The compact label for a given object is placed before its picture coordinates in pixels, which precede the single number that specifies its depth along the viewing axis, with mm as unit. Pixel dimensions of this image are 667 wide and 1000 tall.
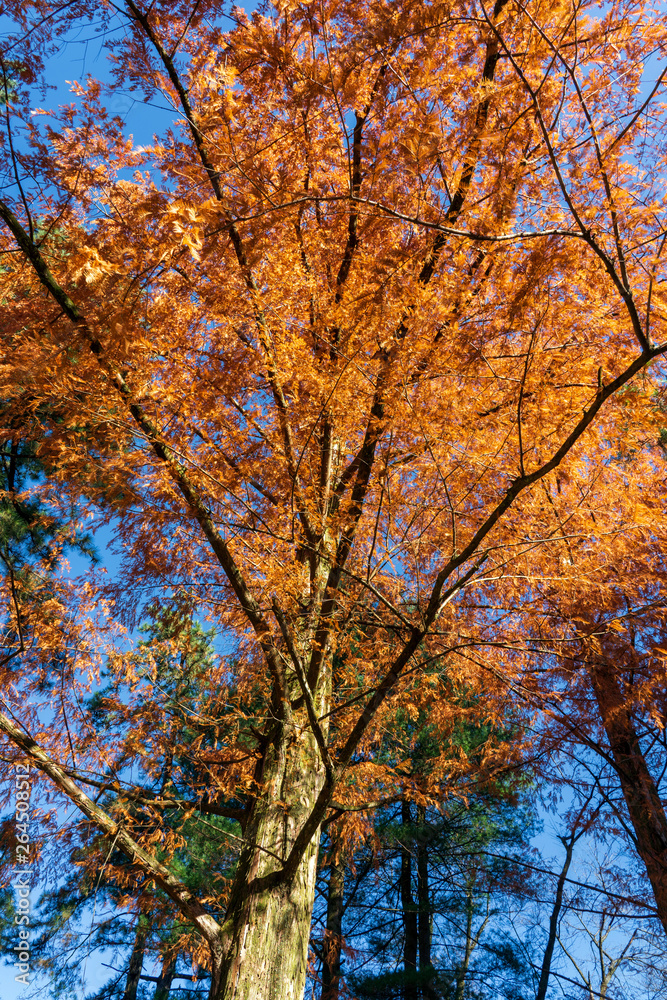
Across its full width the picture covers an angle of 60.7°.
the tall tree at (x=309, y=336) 2734
